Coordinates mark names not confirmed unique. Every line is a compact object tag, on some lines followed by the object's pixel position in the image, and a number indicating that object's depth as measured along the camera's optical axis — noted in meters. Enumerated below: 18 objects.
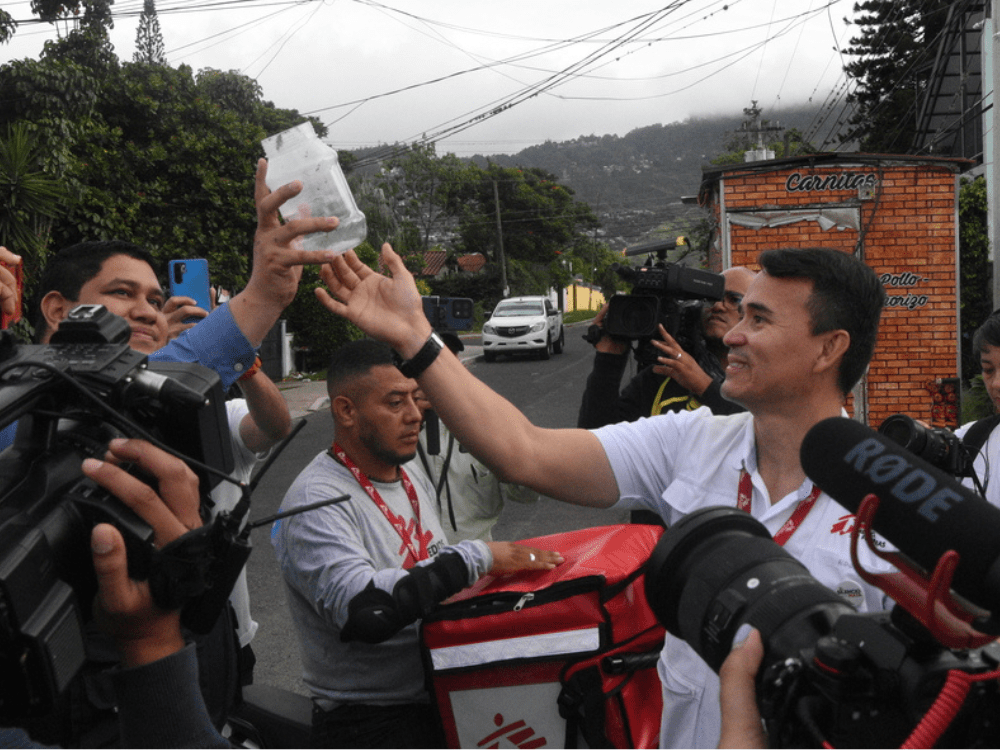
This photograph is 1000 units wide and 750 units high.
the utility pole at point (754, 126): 44.49
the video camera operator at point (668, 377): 3.39
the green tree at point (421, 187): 43.94
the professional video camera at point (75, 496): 1.04
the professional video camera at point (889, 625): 0.96
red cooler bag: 2.17
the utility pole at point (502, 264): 44.86
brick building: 9.12
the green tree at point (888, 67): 28.36
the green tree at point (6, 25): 10.42
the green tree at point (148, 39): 43.78
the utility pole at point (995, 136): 7.25
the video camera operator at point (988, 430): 2.88
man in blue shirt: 1.96
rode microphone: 0.97
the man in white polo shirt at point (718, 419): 2.00
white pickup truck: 23.98
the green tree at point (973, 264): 11.92
